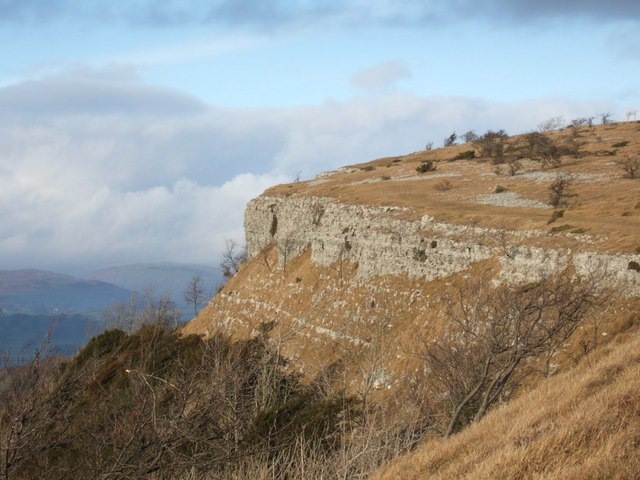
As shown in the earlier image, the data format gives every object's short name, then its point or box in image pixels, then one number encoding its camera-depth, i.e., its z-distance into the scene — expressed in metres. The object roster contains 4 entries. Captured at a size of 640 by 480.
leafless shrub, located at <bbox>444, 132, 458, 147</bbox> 134.23
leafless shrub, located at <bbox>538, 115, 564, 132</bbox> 130.88
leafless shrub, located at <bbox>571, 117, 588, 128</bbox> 141.38
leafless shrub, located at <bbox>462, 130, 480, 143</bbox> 133.31
